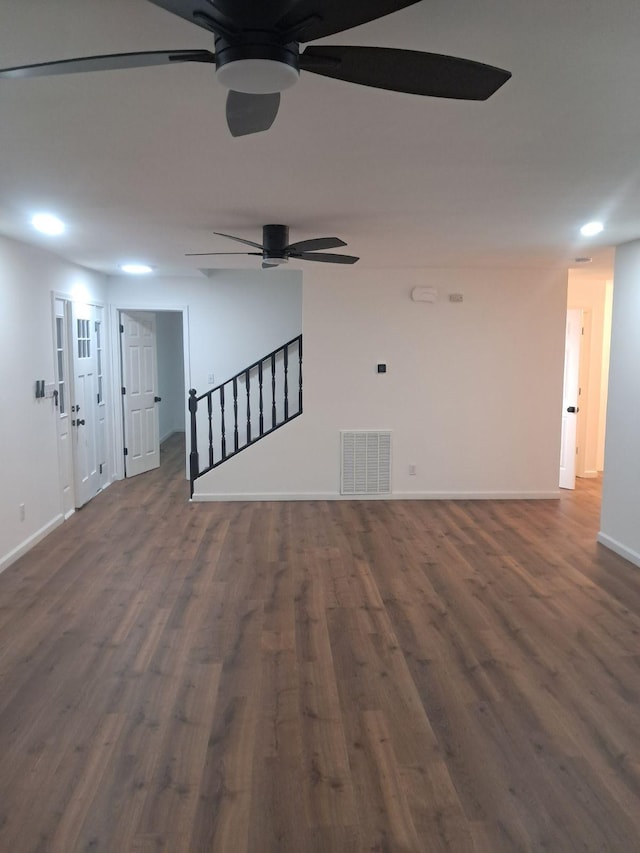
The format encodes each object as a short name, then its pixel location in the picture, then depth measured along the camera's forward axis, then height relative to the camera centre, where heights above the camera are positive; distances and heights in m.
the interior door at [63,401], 5.54 -0.34
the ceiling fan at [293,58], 1.16 +0.68
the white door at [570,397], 7.19 -0.33
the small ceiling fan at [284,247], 3.92 +0.80
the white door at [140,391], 7.31 -0.32
